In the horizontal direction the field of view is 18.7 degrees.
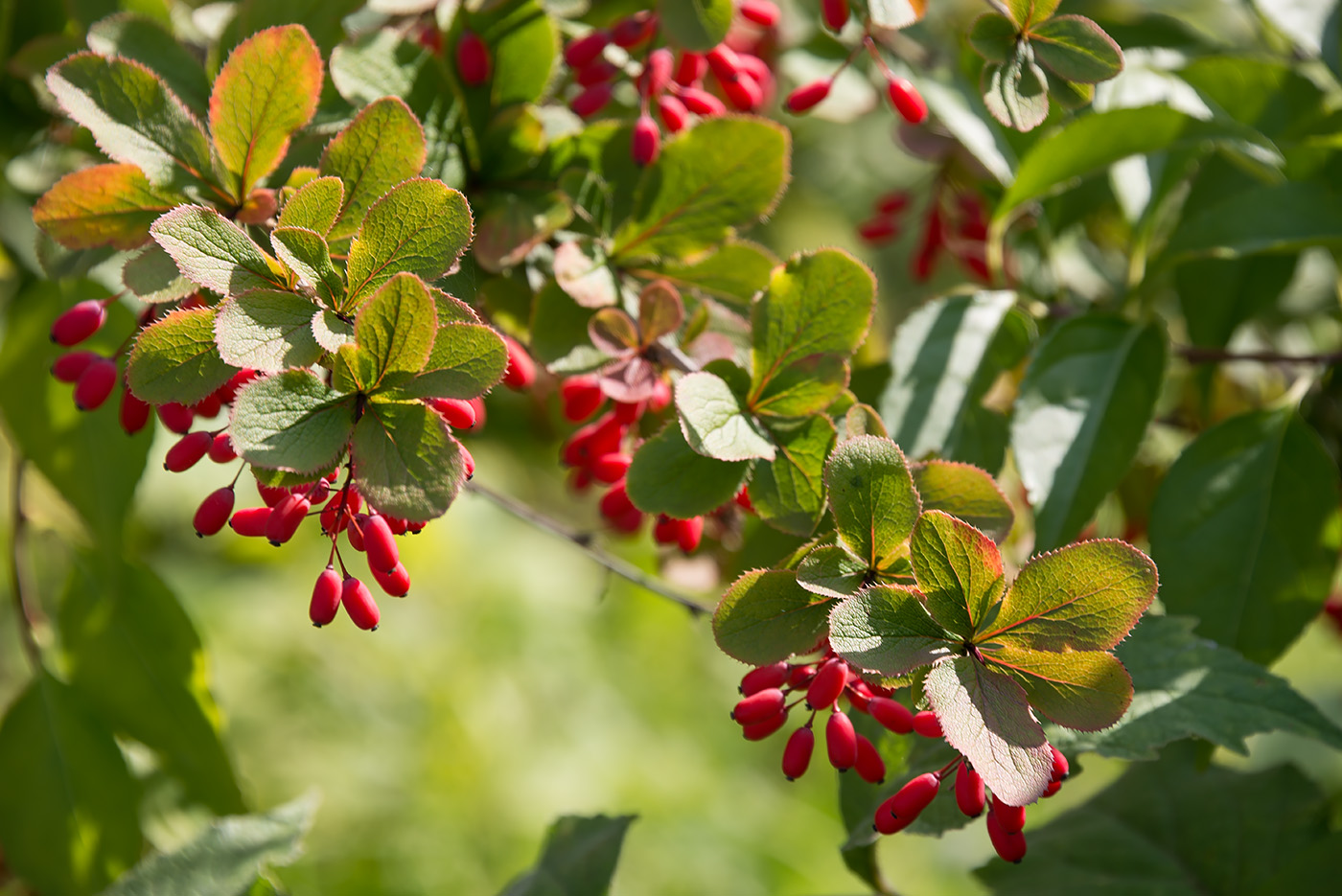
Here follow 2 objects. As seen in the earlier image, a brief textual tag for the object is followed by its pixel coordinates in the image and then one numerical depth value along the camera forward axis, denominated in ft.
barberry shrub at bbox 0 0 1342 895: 2.23
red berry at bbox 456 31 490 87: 2.48
